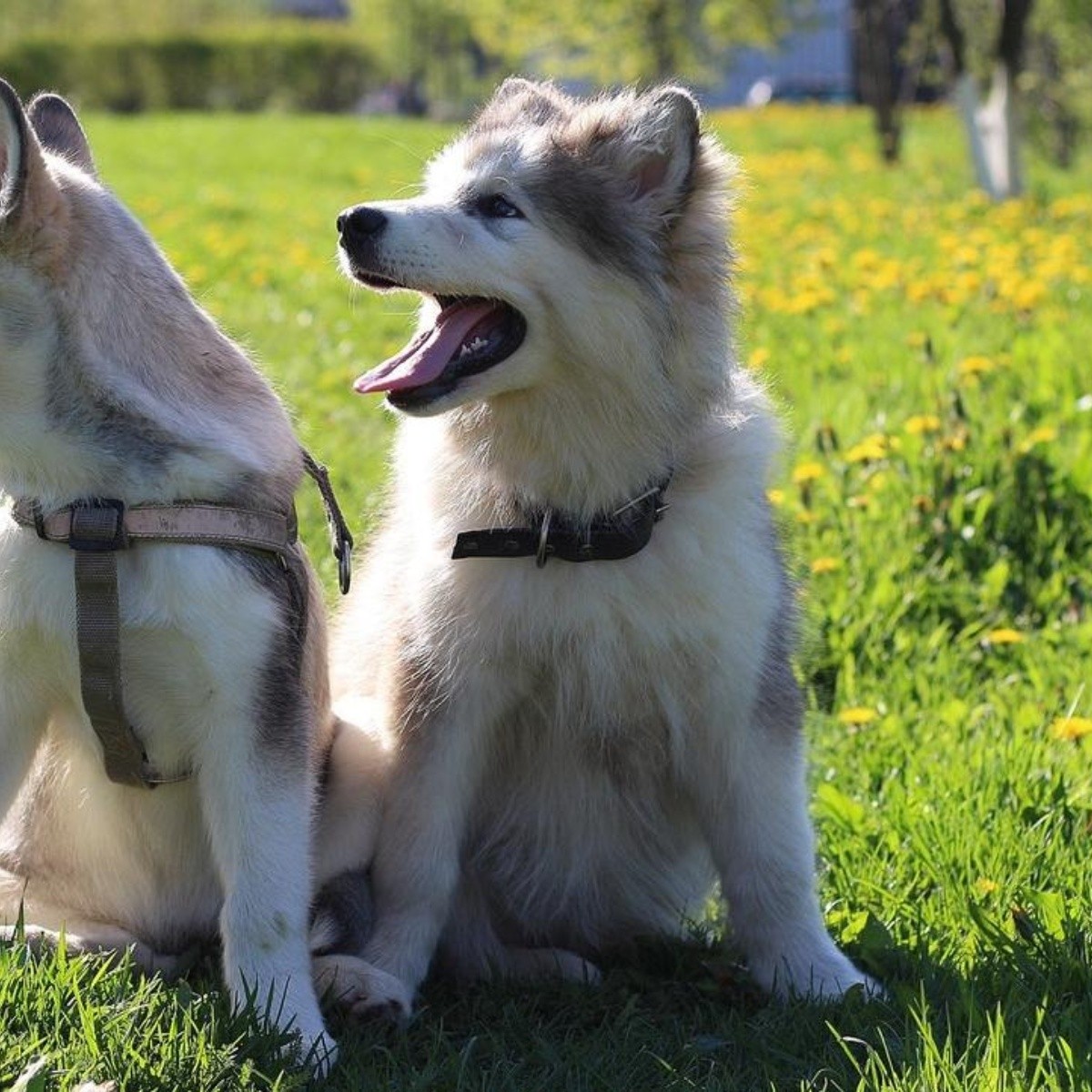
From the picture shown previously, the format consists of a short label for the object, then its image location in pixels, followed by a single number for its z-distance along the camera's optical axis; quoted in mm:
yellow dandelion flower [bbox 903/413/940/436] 5164
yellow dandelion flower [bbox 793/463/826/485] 4910
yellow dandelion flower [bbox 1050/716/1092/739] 3842
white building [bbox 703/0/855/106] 49488
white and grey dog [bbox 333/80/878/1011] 3102
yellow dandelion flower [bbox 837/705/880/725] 4086
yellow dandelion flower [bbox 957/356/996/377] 5387
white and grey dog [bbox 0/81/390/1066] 2701
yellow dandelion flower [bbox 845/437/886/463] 4871
